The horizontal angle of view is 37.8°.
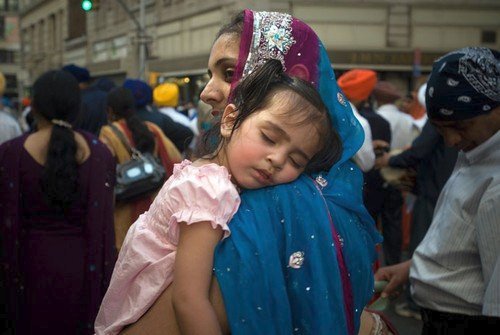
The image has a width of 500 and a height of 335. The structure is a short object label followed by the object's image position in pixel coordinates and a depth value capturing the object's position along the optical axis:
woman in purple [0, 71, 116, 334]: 3.73
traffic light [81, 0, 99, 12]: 20.70
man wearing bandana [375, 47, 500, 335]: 2.45
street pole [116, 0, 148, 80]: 25.50
